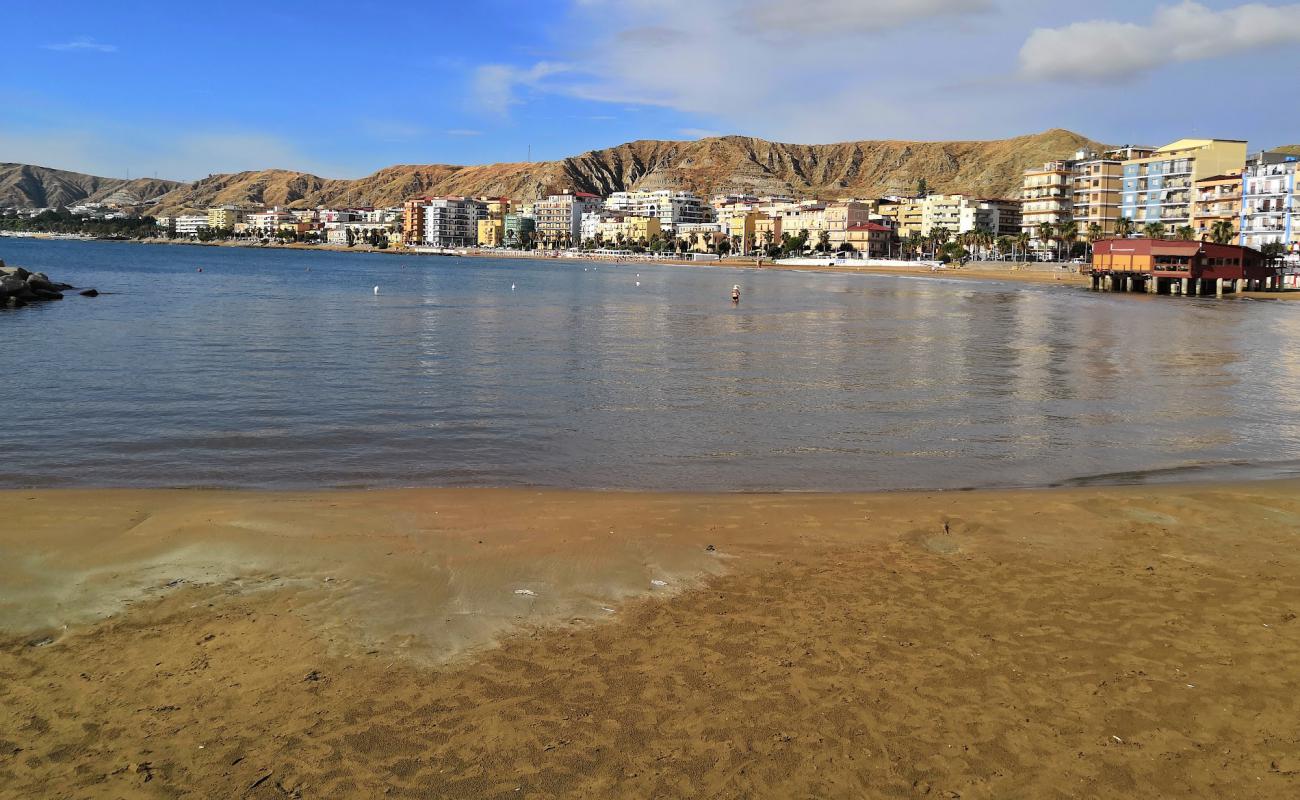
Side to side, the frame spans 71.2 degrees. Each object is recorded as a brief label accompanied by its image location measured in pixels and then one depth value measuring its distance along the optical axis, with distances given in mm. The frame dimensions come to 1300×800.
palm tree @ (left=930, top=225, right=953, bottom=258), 160000
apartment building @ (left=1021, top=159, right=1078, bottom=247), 141750
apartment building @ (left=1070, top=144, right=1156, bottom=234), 130875
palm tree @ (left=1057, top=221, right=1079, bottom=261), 125131
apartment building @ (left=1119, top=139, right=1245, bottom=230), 116000
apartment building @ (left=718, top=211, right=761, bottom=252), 198600
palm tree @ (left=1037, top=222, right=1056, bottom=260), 134625
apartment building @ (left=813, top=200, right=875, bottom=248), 175875
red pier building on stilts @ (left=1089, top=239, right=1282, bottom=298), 73000
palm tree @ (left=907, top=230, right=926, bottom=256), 164500
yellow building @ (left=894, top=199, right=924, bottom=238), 180000
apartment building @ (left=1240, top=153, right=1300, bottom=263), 92375
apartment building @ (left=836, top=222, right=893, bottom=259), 168462
